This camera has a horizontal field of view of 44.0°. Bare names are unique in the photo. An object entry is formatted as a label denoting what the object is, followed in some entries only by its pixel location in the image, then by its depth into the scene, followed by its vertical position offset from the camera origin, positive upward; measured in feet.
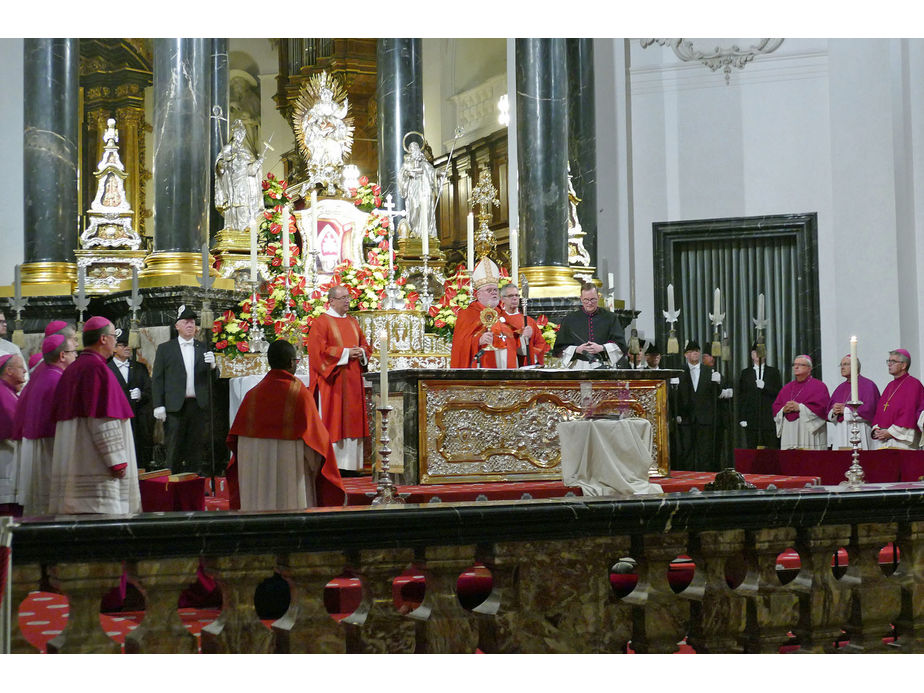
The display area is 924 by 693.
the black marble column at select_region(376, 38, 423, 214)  47.39 +11.82
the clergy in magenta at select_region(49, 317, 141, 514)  19.31 -0.78
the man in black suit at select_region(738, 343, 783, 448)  46.62 -0.94
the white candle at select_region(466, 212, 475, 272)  33.64 +4.16
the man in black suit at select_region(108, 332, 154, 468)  35.58 -0.12
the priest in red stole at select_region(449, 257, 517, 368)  30.19 +1.39
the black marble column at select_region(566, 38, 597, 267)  48.24 +10.60
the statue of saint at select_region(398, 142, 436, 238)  47.03 +8.12
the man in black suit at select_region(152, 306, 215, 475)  33.99 -0.18
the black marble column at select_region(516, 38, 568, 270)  44.65 +9.01
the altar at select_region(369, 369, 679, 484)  27.71 -0.84
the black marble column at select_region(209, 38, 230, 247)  50.89 +13.43
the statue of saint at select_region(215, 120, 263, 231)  46.32 +8.18
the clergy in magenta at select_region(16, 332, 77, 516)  21.08 -0.80
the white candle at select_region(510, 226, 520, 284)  30.86 +3.51
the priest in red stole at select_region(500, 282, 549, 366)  30.32 +1.45
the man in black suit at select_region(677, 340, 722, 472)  45.06 -1.19
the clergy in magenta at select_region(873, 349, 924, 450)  34.47 -1.04
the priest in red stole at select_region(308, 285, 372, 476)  33.01 +0.24
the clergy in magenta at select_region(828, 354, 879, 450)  37.14 -0.97
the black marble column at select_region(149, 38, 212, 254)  39.63 +8.42
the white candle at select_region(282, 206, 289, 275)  36.60 +4.61
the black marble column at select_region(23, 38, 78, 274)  40.37 +8.35
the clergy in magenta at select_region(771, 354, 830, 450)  39.78 -1.22
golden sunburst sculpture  47.83 +10.46
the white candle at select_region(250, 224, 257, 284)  34.55 +3.99
